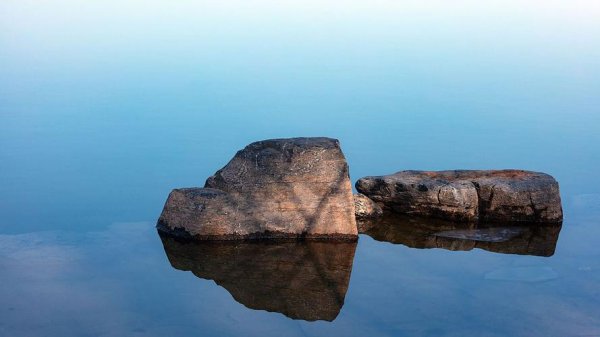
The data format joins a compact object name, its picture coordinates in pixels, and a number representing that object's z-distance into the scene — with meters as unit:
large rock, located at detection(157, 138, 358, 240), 12.26
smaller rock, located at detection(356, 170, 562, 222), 13.30
